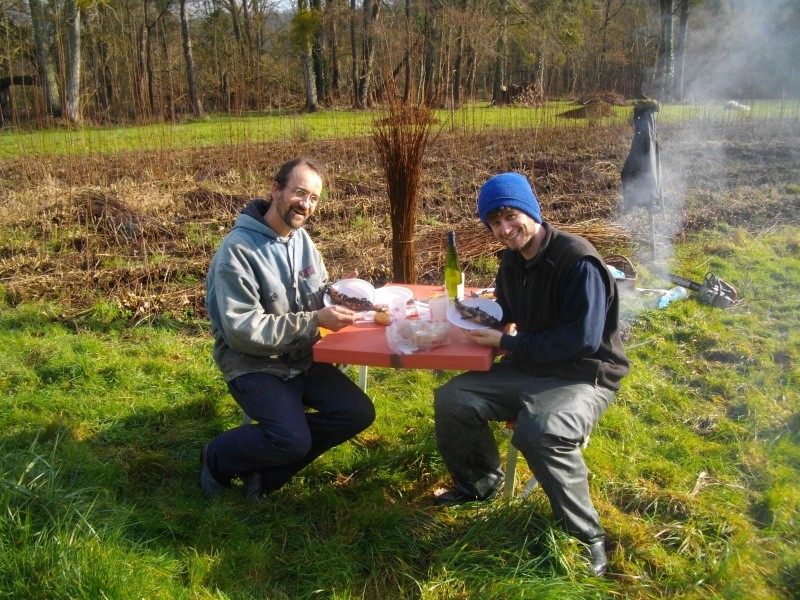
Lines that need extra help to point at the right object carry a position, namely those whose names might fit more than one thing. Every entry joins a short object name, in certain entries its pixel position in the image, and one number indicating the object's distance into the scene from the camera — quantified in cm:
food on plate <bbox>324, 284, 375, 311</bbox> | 287
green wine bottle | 298
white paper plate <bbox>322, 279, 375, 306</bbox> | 296
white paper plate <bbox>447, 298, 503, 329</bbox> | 264
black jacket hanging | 574
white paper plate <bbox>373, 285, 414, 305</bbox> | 305
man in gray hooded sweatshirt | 262
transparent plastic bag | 247
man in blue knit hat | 230
